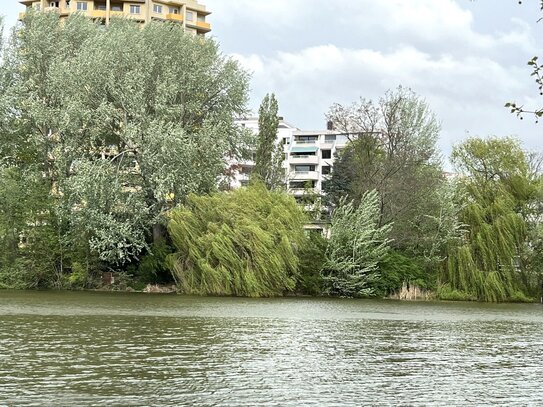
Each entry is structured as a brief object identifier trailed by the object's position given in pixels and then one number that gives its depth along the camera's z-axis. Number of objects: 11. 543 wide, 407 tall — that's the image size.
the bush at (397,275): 57.59
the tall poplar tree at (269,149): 71.19
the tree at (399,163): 62.03
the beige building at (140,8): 126.88
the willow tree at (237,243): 53.12
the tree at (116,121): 54.88
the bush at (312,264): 56.47
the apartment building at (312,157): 138.25
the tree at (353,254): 56.22
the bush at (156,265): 57.35
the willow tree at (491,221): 57.28
